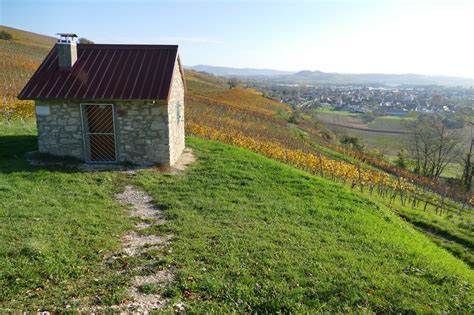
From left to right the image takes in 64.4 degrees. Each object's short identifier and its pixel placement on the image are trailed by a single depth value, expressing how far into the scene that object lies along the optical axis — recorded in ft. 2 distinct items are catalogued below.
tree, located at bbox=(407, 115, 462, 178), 122.52
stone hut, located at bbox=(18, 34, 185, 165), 42.57
